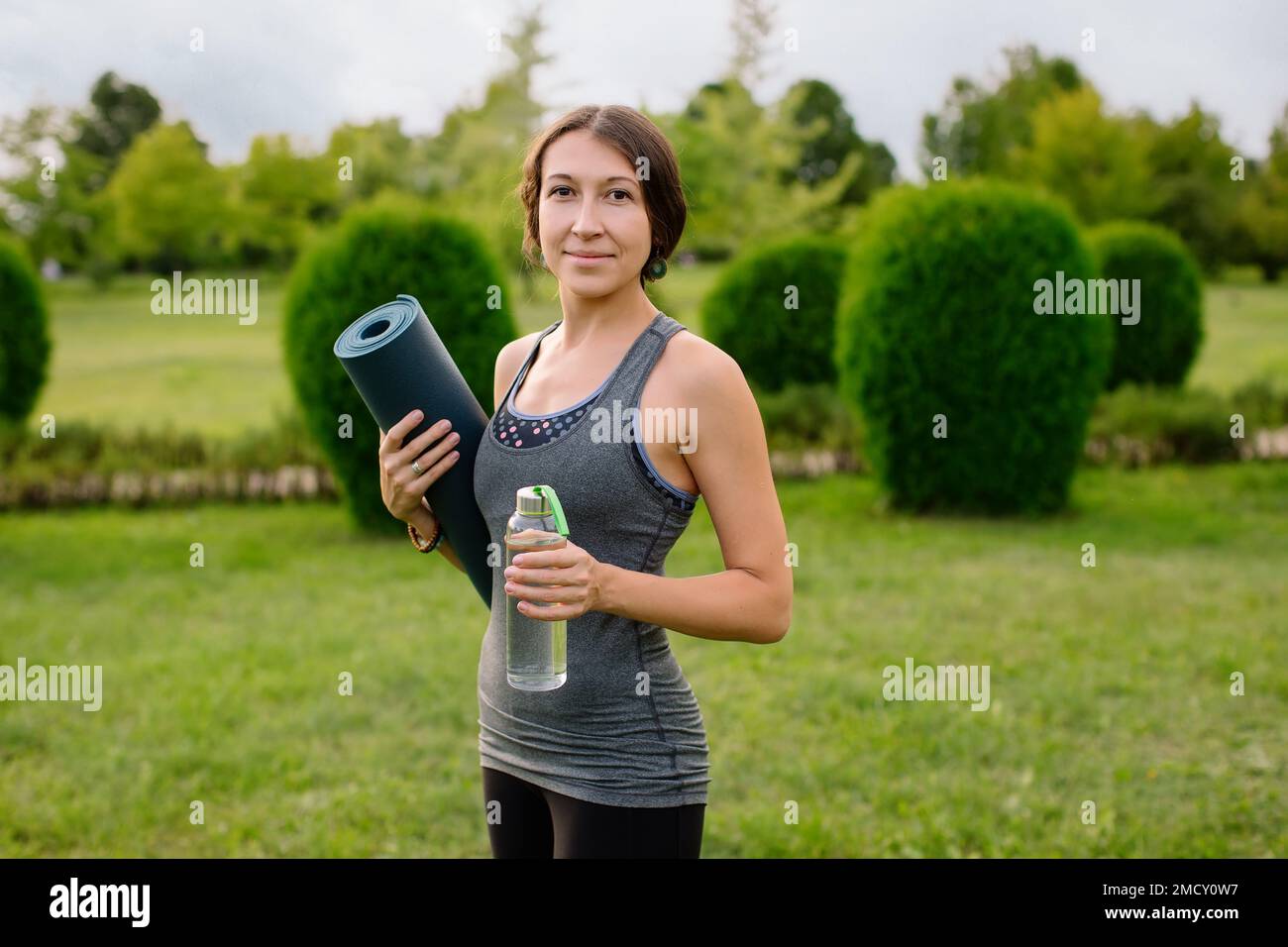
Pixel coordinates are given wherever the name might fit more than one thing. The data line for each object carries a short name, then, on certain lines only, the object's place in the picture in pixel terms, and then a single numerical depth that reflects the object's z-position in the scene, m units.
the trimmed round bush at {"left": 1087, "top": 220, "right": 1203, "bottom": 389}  15.62
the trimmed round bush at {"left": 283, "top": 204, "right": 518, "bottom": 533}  9.27
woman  1.96
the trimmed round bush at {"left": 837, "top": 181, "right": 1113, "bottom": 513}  9.66
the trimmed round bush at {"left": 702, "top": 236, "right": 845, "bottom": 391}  14.00
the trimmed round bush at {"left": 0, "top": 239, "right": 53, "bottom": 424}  12.75
